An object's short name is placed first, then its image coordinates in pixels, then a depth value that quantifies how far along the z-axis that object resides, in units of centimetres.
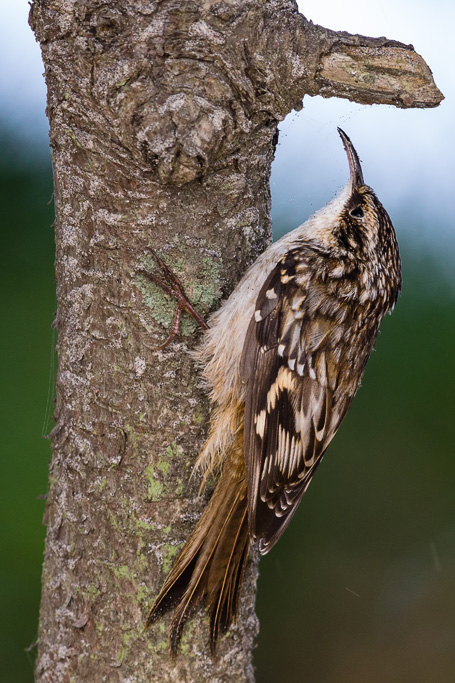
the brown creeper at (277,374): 262
